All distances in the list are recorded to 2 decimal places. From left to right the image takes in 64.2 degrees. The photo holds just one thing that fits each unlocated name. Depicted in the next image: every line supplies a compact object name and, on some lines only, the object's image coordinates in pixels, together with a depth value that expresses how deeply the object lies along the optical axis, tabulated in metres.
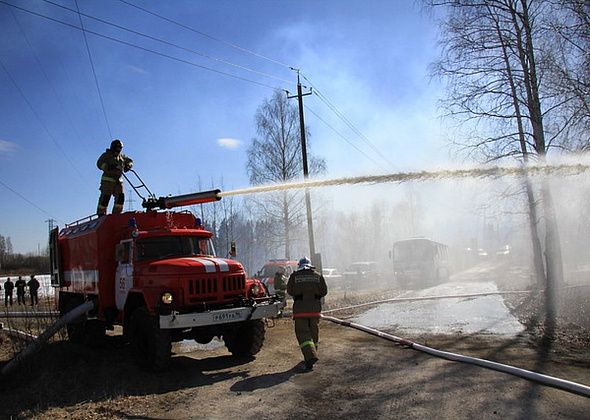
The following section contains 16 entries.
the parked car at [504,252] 65.18
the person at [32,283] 17.47
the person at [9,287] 24.66
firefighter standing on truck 10.48
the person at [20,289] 23.92
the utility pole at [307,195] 19.00
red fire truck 7.55
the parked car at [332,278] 34.03
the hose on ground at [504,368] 5.45
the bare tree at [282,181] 31.83
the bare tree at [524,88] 13.87
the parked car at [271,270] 20.80
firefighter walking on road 7.73
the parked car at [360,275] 33.03
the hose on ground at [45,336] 8.46
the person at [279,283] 14.40
